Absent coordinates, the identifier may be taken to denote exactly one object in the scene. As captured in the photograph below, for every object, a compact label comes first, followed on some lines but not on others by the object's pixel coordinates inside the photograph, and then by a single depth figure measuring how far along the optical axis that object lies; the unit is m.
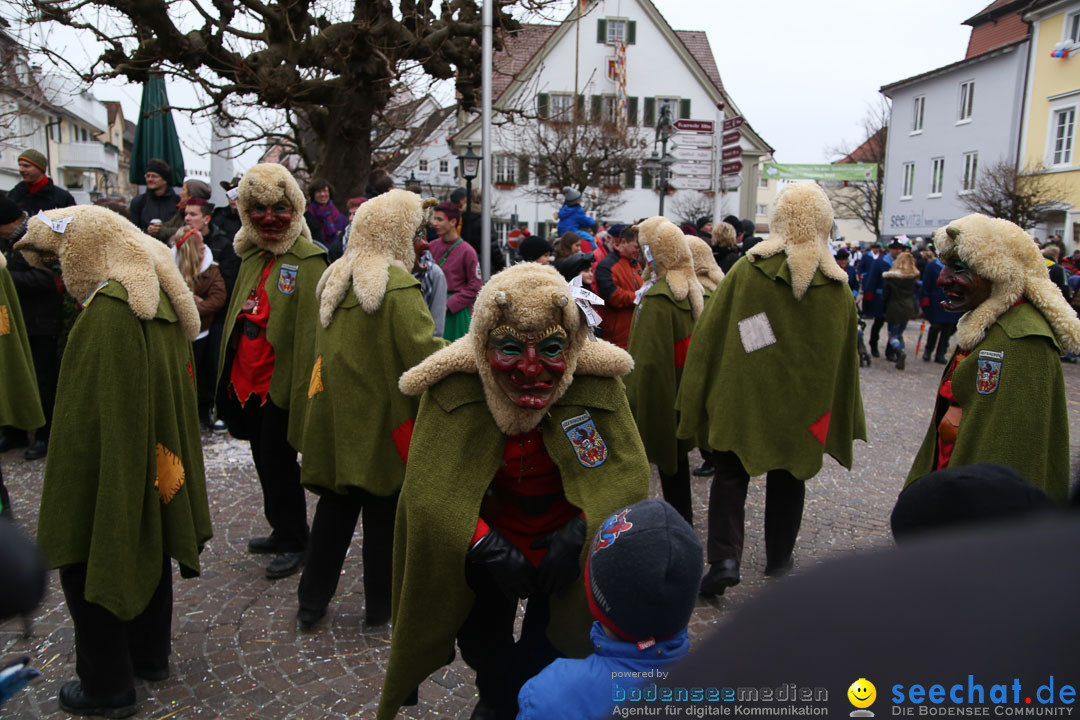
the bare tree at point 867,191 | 43.66
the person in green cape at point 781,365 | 4.67
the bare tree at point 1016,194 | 23.42
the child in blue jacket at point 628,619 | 1.94
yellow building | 27.11
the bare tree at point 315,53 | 10.14
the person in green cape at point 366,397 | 4.12
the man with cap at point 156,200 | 8.45
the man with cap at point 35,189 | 7.68
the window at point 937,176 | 35.05
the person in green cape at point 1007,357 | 3.48
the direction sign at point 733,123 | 10.41
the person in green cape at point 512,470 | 2.77
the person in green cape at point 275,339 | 4.73
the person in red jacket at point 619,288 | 7.51
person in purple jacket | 7.59
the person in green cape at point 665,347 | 5.54
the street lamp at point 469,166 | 12.84
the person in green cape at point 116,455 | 3.32
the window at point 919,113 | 36.94
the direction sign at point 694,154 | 10.78
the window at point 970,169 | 32.59
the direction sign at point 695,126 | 10.69
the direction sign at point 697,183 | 10.84
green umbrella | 11.04
